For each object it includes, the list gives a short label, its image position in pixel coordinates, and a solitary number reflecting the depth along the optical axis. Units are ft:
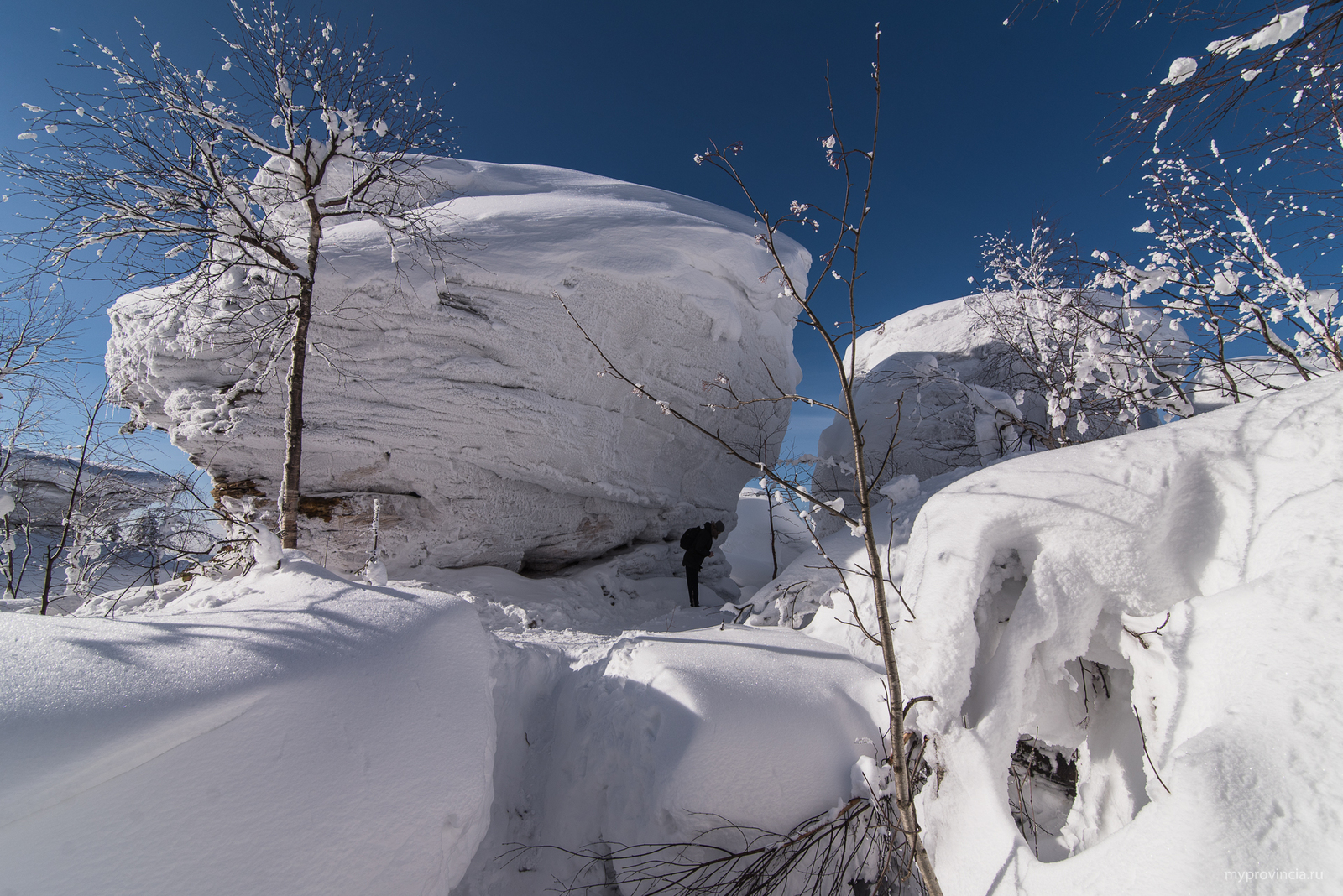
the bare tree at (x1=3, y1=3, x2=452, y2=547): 13.99
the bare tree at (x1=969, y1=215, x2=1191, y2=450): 13.84
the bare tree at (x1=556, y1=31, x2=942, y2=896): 4.99
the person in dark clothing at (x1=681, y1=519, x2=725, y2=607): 26.14
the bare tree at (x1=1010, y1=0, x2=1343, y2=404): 5.53
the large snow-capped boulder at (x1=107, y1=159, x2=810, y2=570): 20.11
